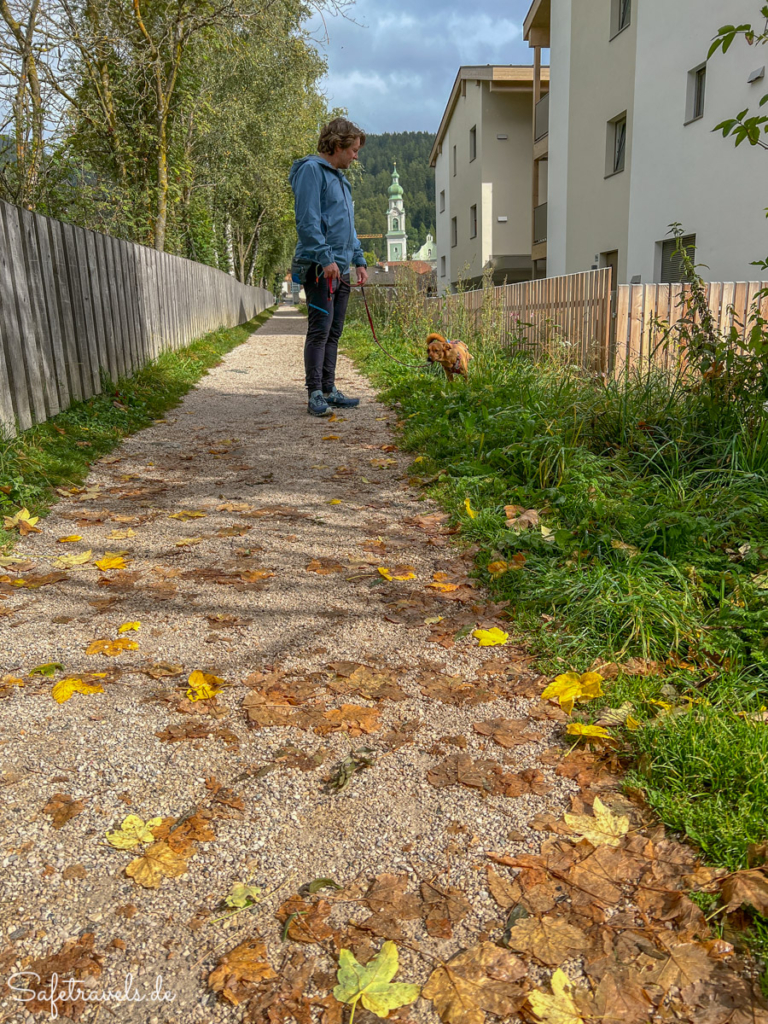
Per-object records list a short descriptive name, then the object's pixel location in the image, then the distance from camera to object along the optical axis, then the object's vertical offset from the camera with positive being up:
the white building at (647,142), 11.44 +3.50
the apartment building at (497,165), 26.91 +6.04
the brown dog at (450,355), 6.92 -0.28
